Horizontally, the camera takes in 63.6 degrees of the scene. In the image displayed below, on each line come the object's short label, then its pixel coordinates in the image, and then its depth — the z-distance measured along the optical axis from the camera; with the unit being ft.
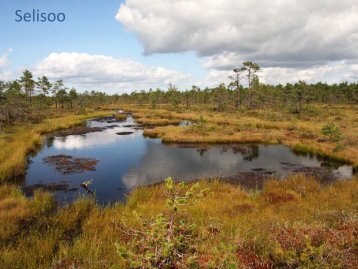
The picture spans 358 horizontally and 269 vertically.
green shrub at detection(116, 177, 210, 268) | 15.94
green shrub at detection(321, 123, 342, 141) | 116.47
